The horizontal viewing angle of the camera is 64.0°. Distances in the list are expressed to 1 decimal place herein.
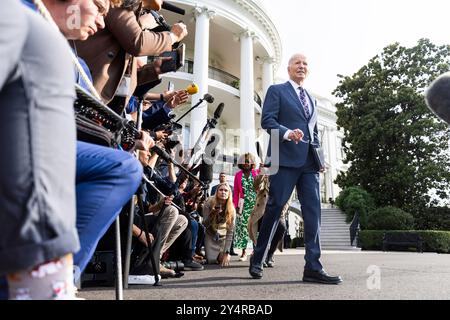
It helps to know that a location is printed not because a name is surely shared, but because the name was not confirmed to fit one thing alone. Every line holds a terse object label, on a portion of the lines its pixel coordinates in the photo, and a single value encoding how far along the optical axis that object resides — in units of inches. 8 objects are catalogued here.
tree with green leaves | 873.5
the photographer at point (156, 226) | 129.3
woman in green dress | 259.1
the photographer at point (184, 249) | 191.0
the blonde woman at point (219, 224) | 231.5
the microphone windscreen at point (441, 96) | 40.8
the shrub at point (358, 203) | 857.7
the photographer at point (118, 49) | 89.7
